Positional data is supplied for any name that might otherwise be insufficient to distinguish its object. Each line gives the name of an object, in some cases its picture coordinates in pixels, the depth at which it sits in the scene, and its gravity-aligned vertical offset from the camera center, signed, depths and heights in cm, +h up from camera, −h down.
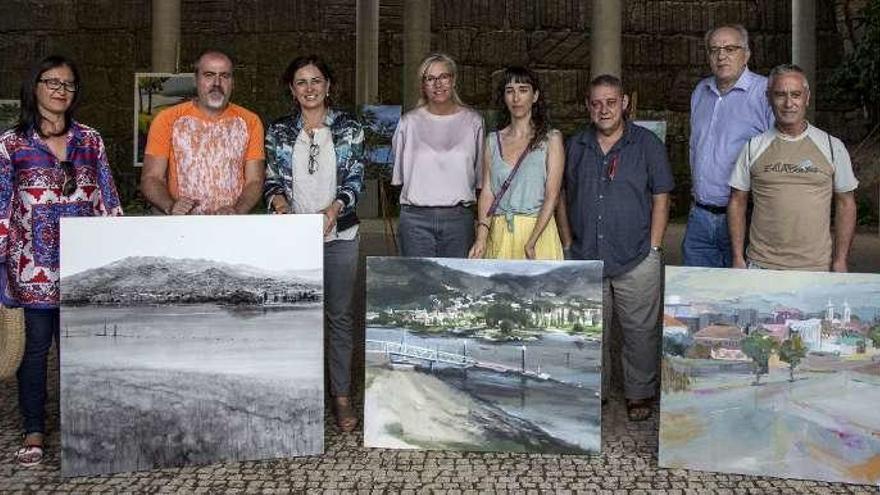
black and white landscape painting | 366 -38
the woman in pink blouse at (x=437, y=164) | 426 +43
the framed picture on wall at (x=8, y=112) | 1094 +175
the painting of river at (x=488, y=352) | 388 -44
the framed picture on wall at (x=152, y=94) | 936 +170
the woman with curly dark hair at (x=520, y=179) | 418 +36
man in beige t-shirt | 381 +31
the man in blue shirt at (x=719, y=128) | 423 +62
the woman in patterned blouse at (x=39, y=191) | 377 +25
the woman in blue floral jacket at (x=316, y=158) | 416 +45
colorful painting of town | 360 -49
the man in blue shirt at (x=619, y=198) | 423 +27
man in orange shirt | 403 +45
